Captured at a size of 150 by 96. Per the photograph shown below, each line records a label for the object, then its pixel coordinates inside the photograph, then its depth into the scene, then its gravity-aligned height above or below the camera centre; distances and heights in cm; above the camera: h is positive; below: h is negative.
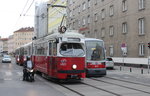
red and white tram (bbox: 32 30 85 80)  1482 -14
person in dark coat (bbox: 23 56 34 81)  1686 -80
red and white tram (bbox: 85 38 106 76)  2023 -28
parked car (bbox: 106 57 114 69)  3179 -118
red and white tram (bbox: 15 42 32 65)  2865 +19
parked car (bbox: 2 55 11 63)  5161 -123
